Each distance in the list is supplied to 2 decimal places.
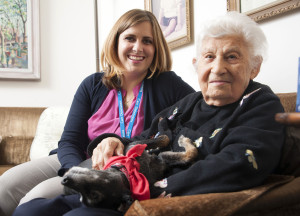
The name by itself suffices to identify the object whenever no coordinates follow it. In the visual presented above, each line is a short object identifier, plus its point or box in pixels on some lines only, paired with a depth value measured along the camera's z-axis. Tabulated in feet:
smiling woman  4.91
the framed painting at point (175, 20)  7.37
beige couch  2.28
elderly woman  2.85
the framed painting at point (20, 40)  10.87
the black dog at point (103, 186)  2.51
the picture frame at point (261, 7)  4.70
